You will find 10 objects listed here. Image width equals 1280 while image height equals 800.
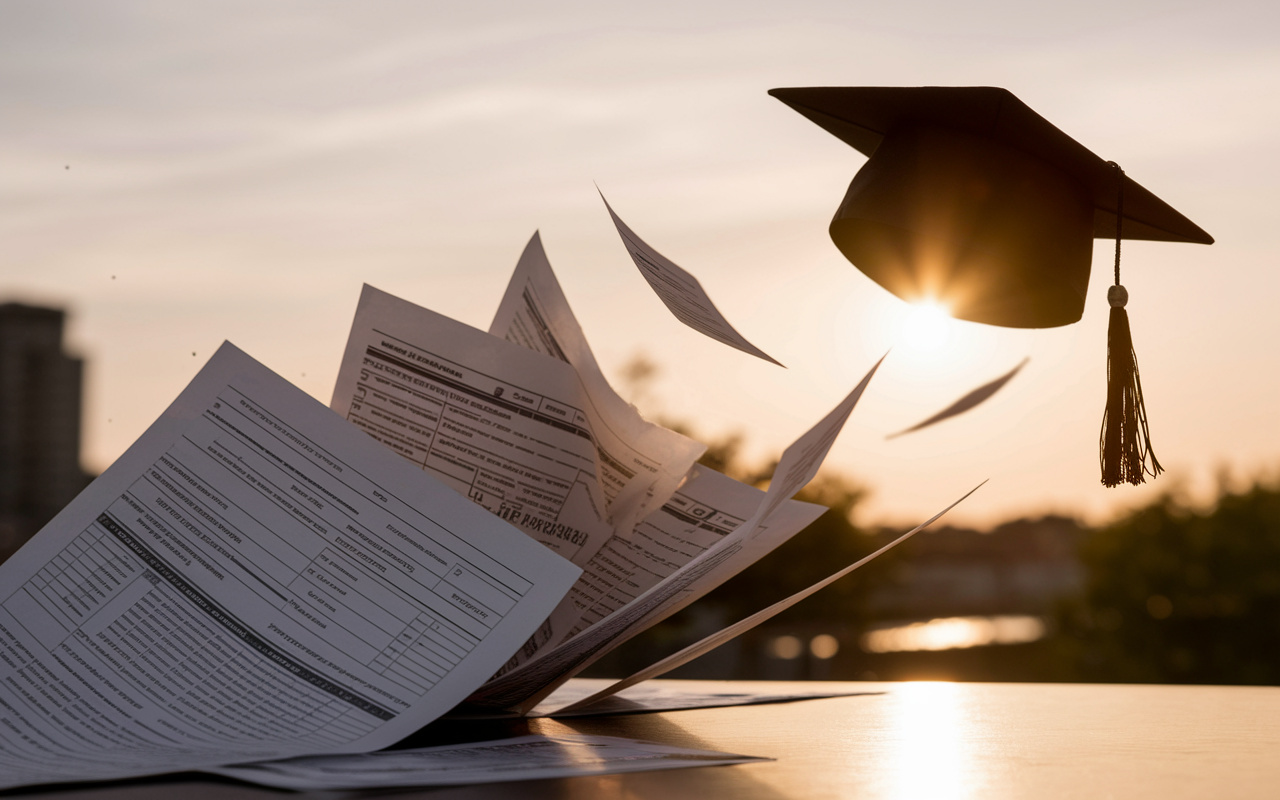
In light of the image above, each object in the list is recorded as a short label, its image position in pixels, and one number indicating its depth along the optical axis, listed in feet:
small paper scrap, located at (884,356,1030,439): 1.75
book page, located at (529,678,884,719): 2.00
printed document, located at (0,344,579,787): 1.42
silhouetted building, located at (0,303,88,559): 98.78
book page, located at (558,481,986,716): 1.67
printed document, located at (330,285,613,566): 1.97
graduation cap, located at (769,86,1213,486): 2.52
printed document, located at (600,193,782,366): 1.71
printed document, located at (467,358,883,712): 1.51
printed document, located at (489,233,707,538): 2.02
